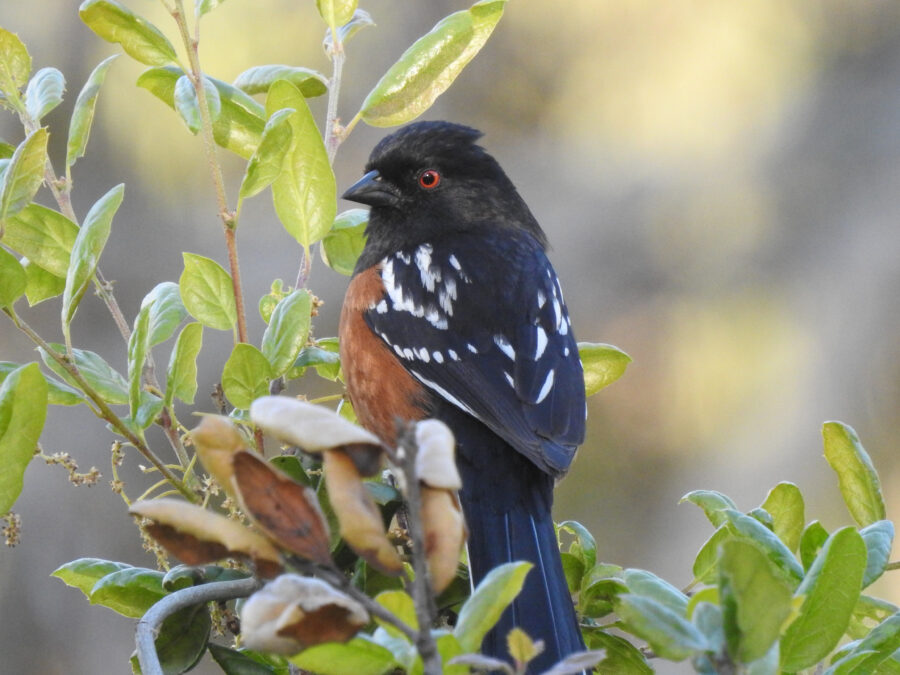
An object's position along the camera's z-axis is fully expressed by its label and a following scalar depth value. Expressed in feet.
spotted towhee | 12.78
